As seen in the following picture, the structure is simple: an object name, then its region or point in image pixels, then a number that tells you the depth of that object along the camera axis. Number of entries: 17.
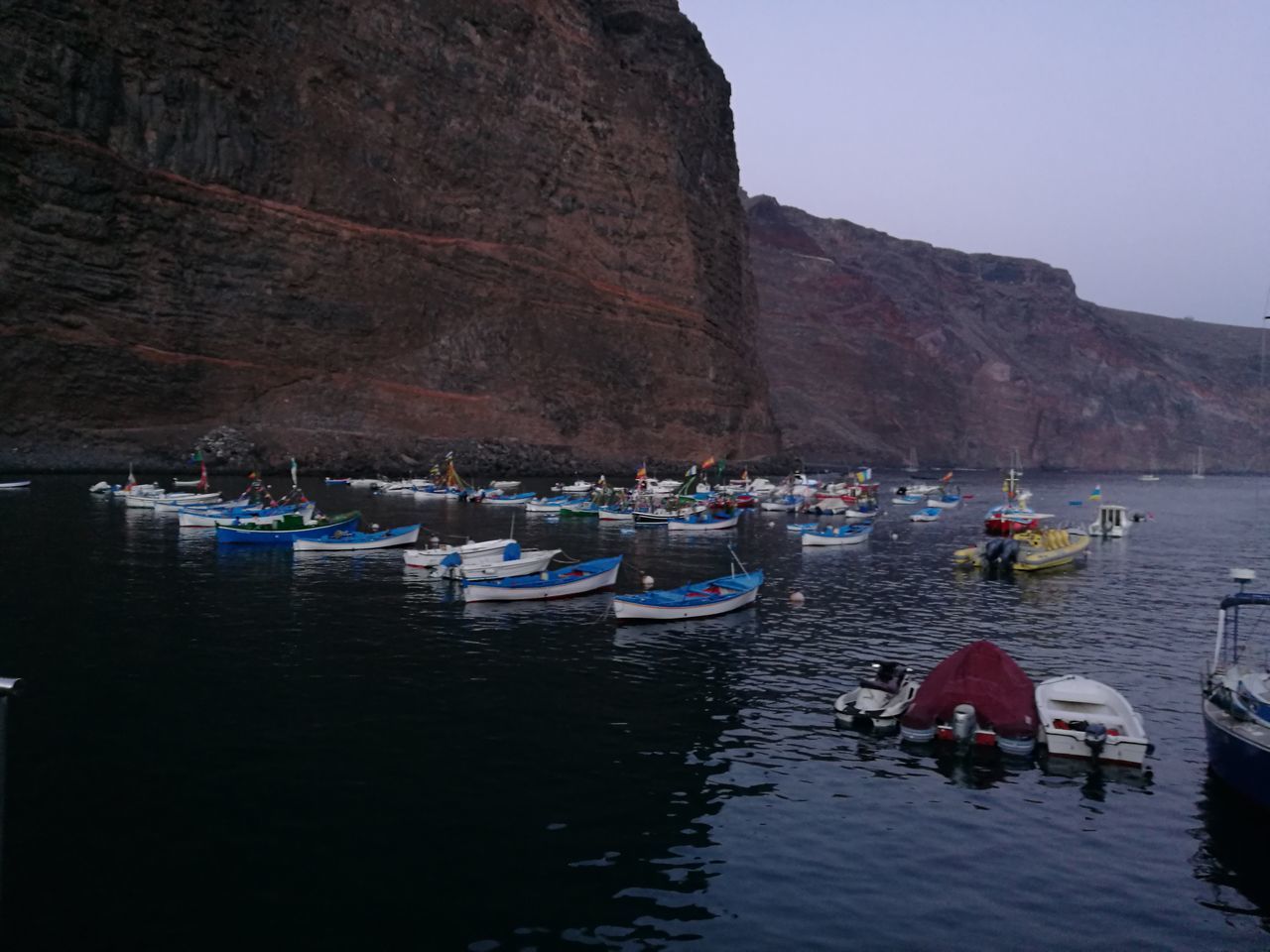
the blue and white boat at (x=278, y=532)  54.91
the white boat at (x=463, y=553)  46.75
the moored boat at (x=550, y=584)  40.72
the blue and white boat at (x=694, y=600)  36.81
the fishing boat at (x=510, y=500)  89.44
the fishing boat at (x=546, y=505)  83.31
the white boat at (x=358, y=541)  53.81
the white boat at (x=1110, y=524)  80.62
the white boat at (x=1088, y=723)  22.47
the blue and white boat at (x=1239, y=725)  19.48
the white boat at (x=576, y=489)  96.24
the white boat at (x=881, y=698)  24.97
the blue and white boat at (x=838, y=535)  67.69
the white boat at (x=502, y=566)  43.79
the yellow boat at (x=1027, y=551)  57.19
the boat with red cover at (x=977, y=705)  23.23
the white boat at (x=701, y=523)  76.19
